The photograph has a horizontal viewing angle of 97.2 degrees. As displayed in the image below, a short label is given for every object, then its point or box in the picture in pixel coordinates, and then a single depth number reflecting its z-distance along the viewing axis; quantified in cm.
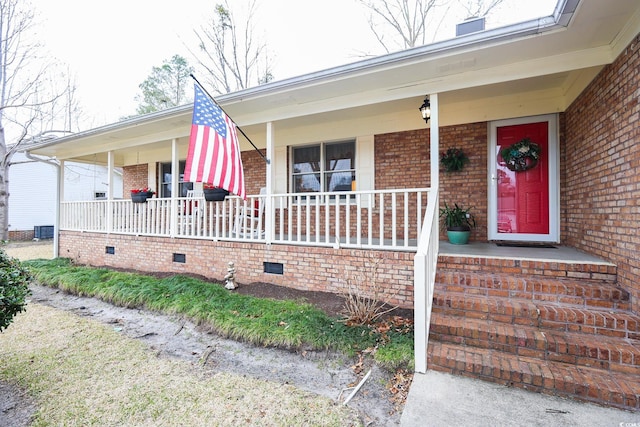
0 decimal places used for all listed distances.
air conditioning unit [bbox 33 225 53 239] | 1391
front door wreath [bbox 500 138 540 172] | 461
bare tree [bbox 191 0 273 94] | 1355
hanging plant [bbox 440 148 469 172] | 506
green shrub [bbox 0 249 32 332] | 245
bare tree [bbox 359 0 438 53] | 1045
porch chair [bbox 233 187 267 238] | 512
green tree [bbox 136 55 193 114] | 1572
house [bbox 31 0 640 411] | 254
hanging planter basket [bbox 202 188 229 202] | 503
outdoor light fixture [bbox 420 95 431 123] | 440
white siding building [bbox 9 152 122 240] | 1371
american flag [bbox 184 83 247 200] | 354
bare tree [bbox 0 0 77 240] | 941
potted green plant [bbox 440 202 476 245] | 476
